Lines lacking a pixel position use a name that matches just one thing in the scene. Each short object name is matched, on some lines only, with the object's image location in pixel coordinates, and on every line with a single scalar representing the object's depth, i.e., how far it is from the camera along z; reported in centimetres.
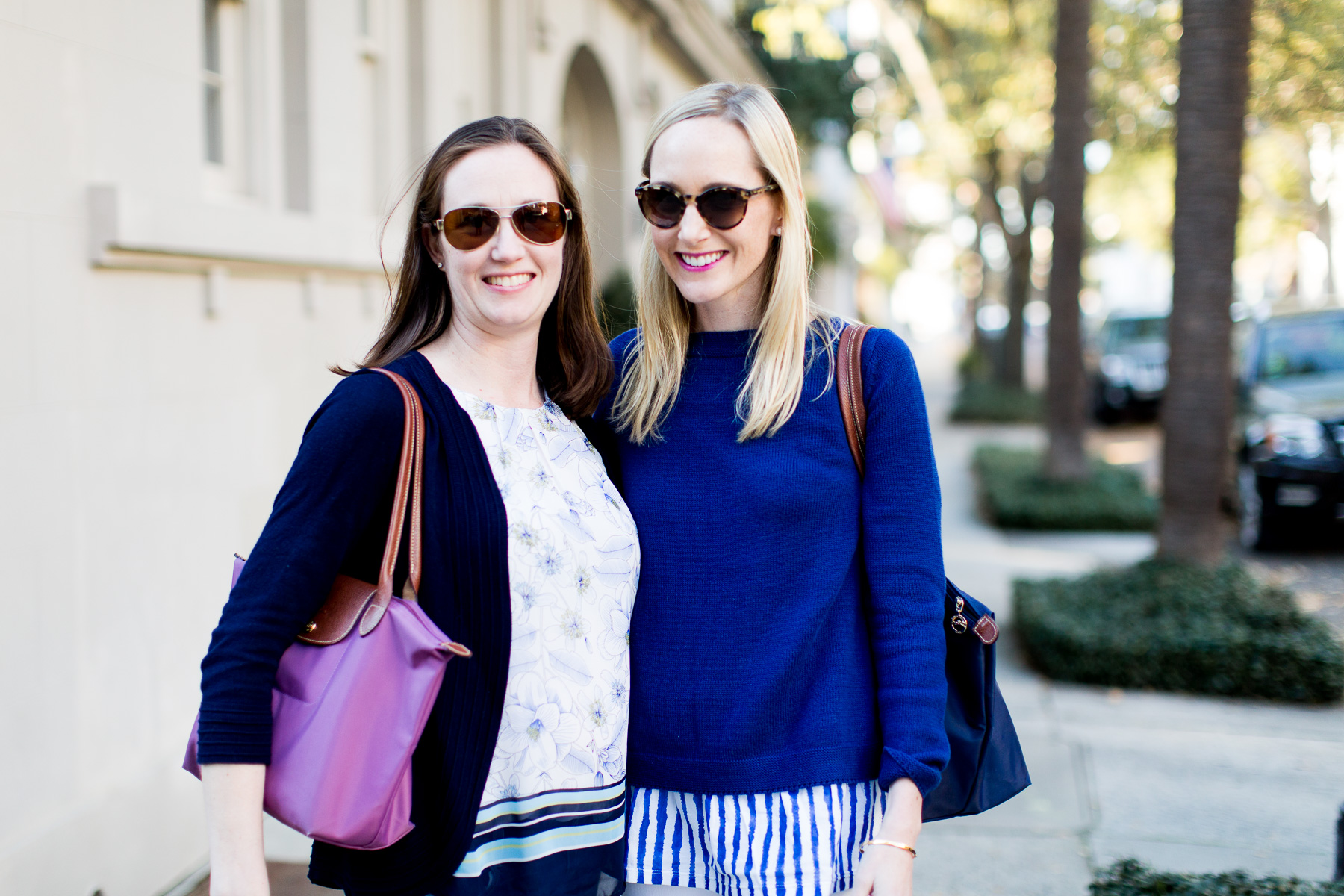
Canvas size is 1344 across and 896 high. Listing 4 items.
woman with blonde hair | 185
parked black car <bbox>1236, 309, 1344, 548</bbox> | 853
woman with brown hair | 151
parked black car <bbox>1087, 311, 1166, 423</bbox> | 1792
